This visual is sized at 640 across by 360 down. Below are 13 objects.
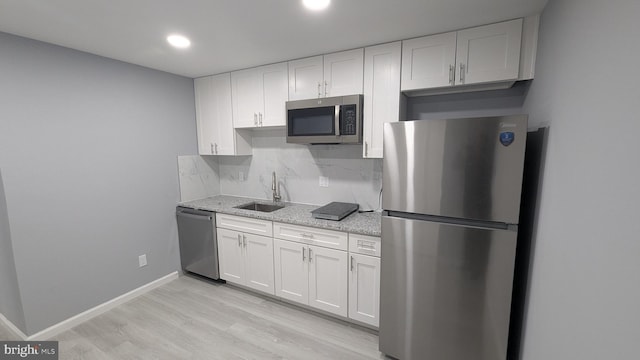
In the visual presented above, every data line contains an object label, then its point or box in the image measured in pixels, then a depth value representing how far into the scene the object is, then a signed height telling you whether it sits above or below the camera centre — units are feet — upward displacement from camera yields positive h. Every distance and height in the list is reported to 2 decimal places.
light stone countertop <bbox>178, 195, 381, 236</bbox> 7.11 -1.98
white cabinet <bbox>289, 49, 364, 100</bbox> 7.50 +2.29
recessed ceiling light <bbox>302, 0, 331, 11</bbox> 5.04 +2.87
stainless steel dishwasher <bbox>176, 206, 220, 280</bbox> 9.57 -3.33
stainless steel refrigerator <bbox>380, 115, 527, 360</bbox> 4.89 -1.64
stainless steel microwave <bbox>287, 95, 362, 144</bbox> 7.41 +0.93
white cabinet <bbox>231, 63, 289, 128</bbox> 8.75 +1.97
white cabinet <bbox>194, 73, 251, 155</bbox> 10.02 +1.30
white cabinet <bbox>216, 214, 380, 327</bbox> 7.06 -3.37
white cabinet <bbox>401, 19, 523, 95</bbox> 5.80 +2.22
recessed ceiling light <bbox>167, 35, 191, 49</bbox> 6.61 +2.89
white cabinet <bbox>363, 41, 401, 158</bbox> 7.00 +1.65
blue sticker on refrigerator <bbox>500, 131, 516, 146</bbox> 4.70 +0.25
